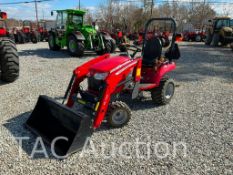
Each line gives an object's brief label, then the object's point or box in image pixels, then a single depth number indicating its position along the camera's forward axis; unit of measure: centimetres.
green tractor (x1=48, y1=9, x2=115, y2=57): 830
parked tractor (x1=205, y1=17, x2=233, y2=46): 1218
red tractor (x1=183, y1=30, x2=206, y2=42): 1840
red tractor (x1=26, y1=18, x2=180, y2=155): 251
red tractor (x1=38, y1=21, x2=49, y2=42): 1624
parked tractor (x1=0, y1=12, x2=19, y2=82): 454
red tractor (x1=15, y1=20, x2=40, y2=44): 1450
